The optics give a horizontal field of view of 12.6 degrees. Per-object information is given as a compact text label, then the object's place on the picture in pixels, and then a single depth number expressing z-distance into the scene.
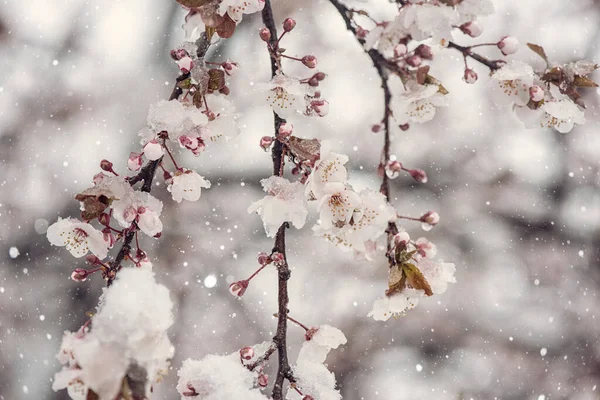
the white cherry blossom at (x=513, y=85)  1.09
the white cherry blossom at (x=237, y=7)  1.07
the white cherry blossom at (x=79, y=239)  1.10
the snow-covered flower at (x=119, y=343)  1.02
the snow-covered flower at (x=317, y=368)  1.09
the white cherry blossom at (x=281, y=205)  1.07
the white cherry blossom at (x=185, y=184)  1.10
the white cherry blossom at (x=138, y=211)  1.07
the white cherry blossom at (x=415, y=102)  1.09
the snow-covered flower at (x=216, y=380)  1.07
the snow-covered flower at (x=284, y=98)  1.09
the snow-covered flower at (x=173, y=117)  1.08
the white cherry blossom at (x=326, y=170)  1.06
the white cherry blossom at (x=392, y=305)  1.08
